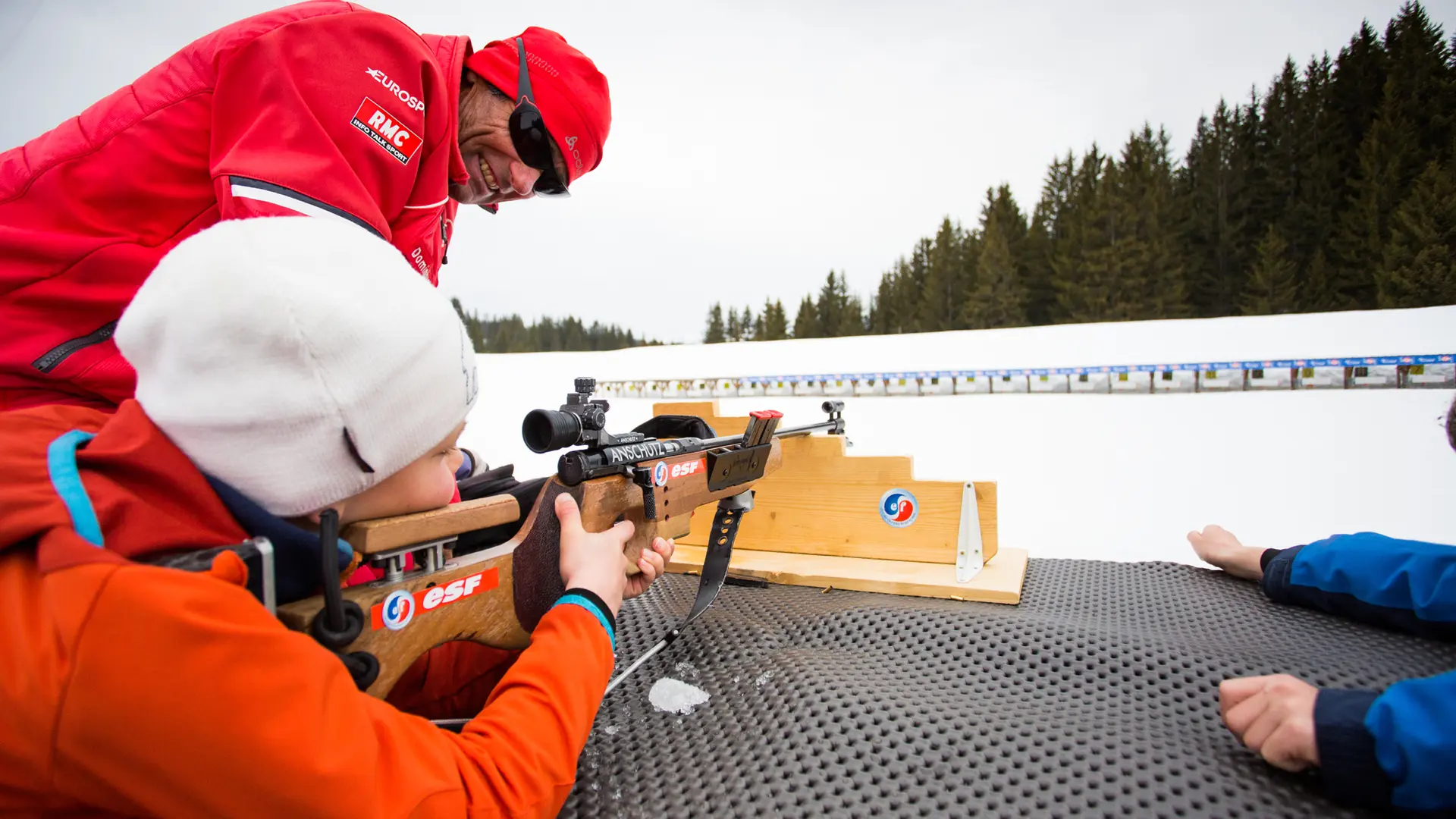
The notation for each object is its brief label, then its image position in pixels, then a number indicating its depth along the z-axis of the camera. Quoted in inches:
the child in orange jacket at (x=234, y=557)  22.5
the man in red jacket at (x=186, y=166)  44.2
